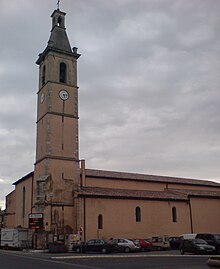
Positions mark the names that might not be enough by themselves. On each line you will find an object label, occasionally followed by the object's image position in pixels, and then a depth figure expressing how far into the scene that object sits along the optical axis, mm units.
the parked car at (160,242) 26841
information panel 25957
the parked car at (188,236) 27359
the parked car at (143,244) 25190
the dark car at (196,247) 20233
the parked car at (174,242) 27488
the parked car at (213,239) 21635
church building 27337
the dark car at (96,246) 23737
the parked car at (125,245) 24146
